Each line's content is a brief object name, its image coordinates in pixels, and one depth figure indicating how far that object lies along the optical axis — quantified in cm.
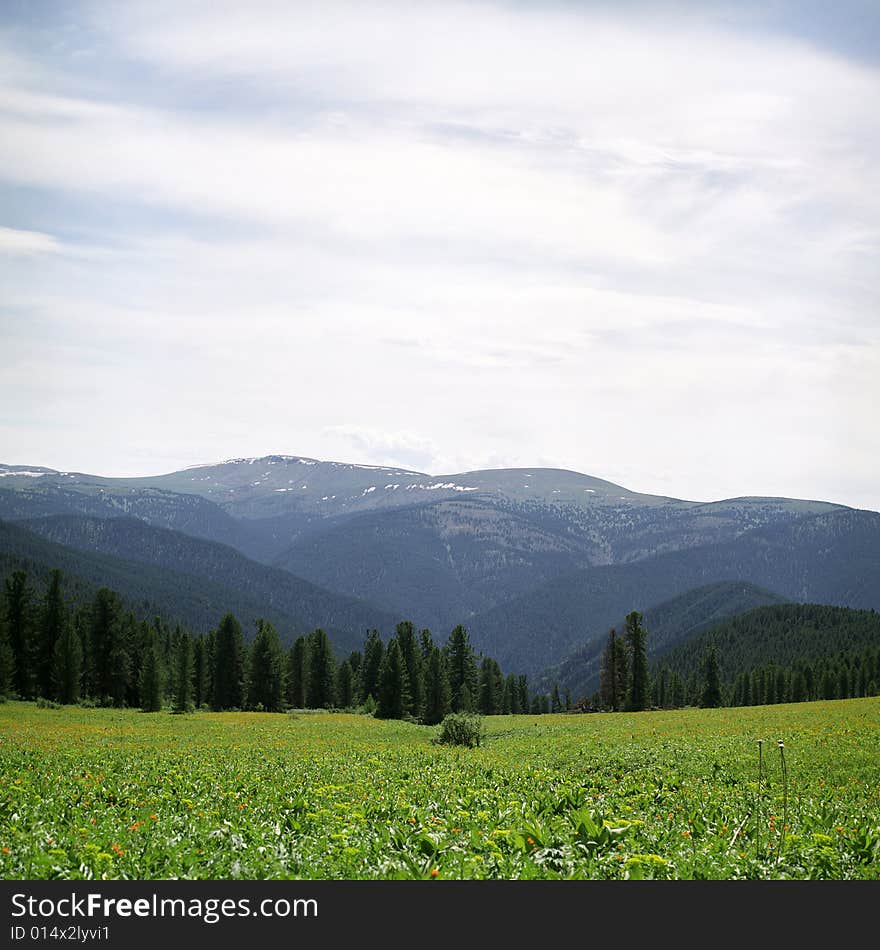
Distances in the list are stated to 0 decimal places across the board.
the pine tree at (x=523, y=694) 14964
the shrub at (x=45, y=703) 7138
